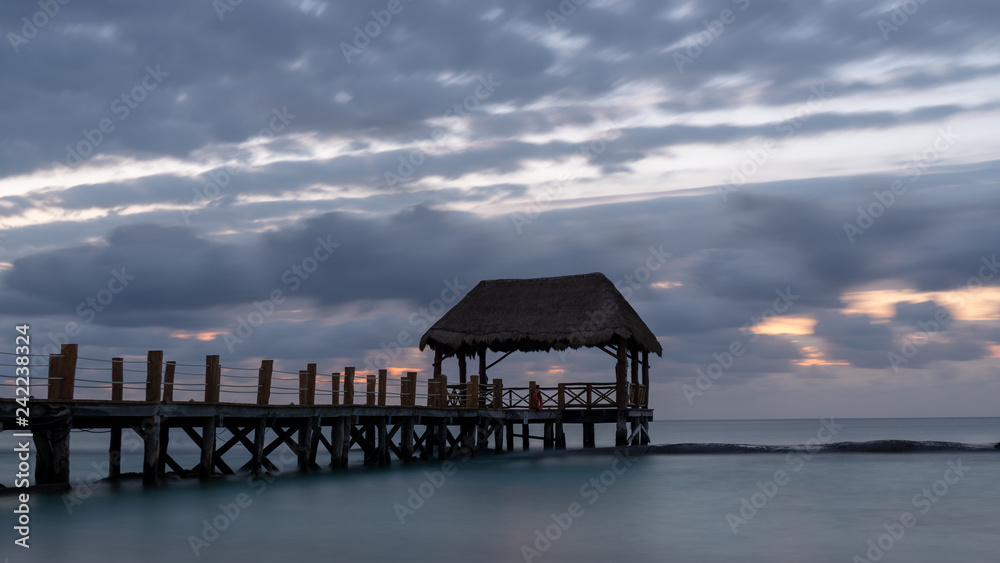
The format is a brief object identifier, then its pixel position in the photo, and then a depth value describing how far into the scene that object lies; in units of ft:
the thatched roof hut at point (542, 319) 94.07
